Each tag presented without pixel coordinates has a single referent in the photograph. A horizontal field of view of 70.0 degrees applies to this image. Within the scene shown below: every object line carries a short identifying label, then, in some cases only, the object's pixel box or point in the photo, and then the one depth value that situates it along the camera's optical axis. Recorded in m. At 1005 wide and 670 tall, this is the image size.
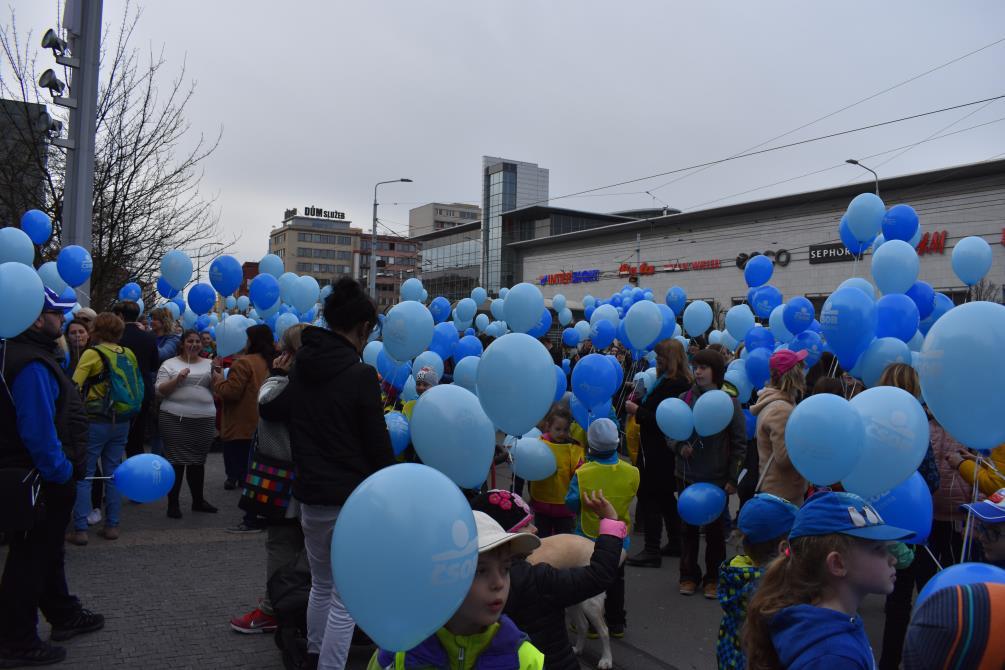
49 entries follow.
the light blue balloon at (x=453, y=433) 3.38
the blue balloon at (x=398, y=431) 4.89
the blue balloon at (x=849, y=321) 4.84
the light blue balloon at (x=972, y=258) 7.45
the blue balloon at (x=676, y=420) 5.33
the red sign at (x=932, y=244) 27.94
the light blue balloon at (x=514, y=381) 3.72
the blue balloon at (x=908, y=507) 3.22
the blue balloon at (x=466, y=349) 8.26
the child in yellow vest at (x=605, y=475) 4.50
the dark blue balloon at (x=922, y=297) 6.76
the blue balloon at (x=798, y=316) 7.65
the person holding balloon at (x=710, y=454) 5.25
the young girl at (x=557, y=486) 5.15
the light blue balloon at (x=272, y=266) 8.89
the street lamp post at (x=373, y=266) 29.95
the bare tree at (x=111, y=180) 10.95
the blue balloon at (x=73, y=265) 6.89
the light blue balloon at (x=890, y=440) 2.96
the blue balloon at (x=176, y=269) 8.23
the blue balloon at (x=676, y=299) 13.09
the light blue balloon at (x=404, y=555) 1.58
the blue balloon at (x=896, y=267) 6.22
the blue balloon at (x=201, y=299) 8.79
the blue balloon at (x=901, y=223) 7.10
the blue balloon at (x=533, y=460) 4.79
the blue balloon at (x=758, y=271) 9.77
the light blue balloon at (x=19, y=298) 3.47
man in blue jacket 3.53
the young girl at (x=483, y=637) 1.90
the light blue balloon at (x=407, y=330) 4.77
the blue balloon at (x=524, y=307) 7.07
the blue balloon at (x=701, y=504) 4.84
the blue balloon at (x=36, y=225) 7.91
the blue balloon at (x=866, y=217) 7.33
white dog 3.44
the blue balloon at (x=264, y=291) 8.00
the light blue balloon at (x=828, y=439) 3.03
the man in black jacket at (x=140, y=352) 6.71
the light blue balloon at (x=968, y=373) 2.67
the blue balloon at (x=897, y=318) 5.52
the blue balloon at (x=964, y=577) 1.62
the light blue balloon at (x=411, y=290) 11.12
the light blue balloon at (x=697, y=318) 9.80
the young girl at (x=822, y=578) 1.79
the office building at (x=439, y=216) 97.60
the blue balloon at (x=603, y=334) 8.45
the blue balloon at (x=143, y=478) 4.70
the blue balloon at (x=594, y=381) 5.23
